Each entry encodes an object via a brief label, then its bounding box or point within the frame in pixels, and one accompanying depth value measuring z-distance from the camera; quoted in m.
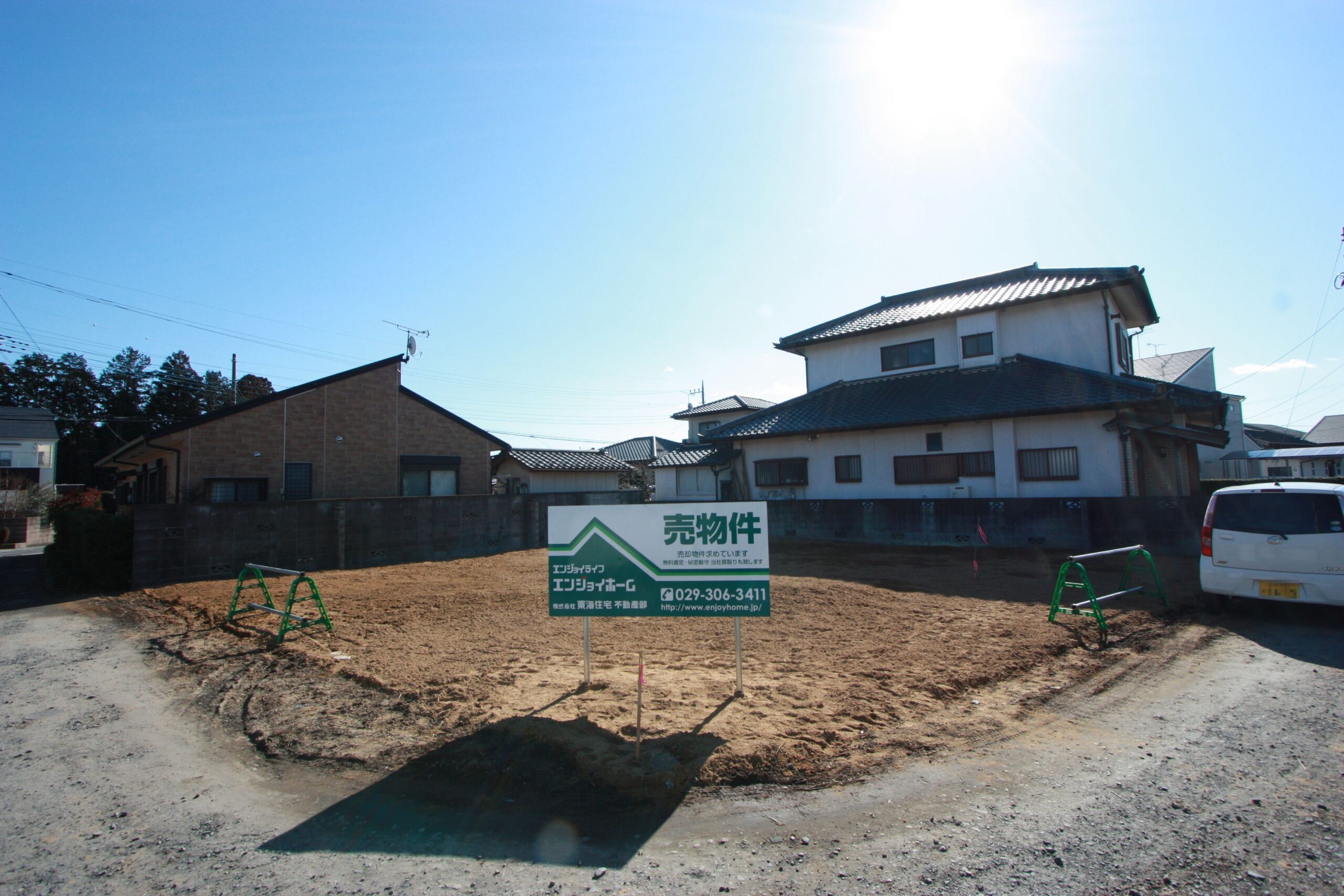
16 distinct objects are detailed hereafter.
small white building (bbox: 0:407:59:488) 33.06
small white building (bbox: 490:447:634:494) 28.30
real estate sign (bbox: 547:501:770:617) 4.91
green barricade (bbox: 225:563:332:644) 7.22
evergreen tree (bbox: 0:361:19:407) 45.50
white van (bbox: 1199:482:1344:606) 6.60
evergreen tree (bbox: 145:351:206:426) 46.03
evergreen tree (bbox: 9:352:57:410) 46.75
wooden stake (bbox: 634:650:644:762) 3.86
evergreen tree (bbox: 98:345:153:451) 44.16
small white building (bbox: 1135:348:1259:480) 24.34
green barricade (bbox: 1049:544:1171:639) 6.64
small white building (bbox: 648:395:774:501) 32.22
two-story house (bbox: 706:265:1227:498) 14.18
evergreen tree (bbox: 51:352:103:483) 42.50
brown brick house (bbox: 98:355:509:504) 15.36
